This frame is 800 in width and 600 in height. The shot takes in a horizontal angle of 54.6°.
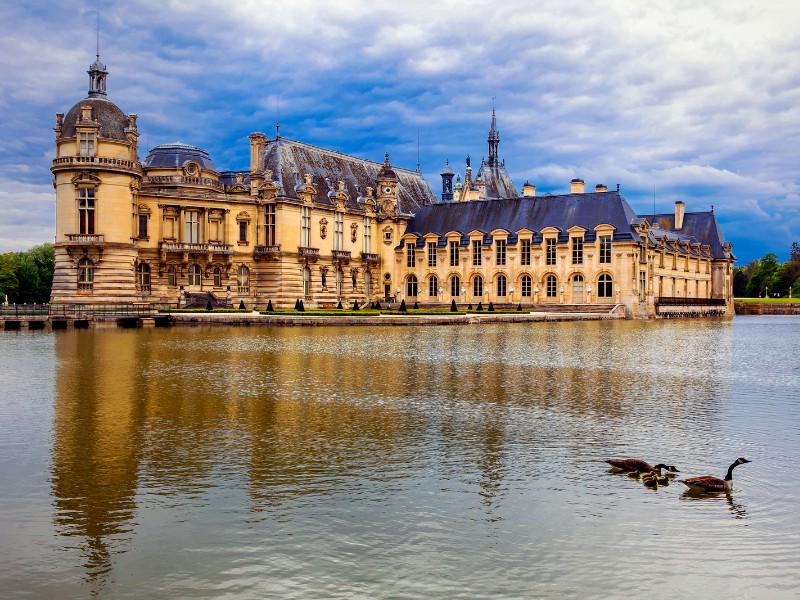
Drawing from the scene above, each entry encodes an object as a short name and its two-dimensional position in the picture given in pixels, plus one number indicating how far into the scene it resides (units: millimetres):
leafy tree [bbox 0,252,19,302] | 98612
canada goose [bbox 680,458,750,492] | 11508
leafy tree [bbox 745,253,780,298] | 162500
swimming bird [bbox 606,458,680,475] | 12242
